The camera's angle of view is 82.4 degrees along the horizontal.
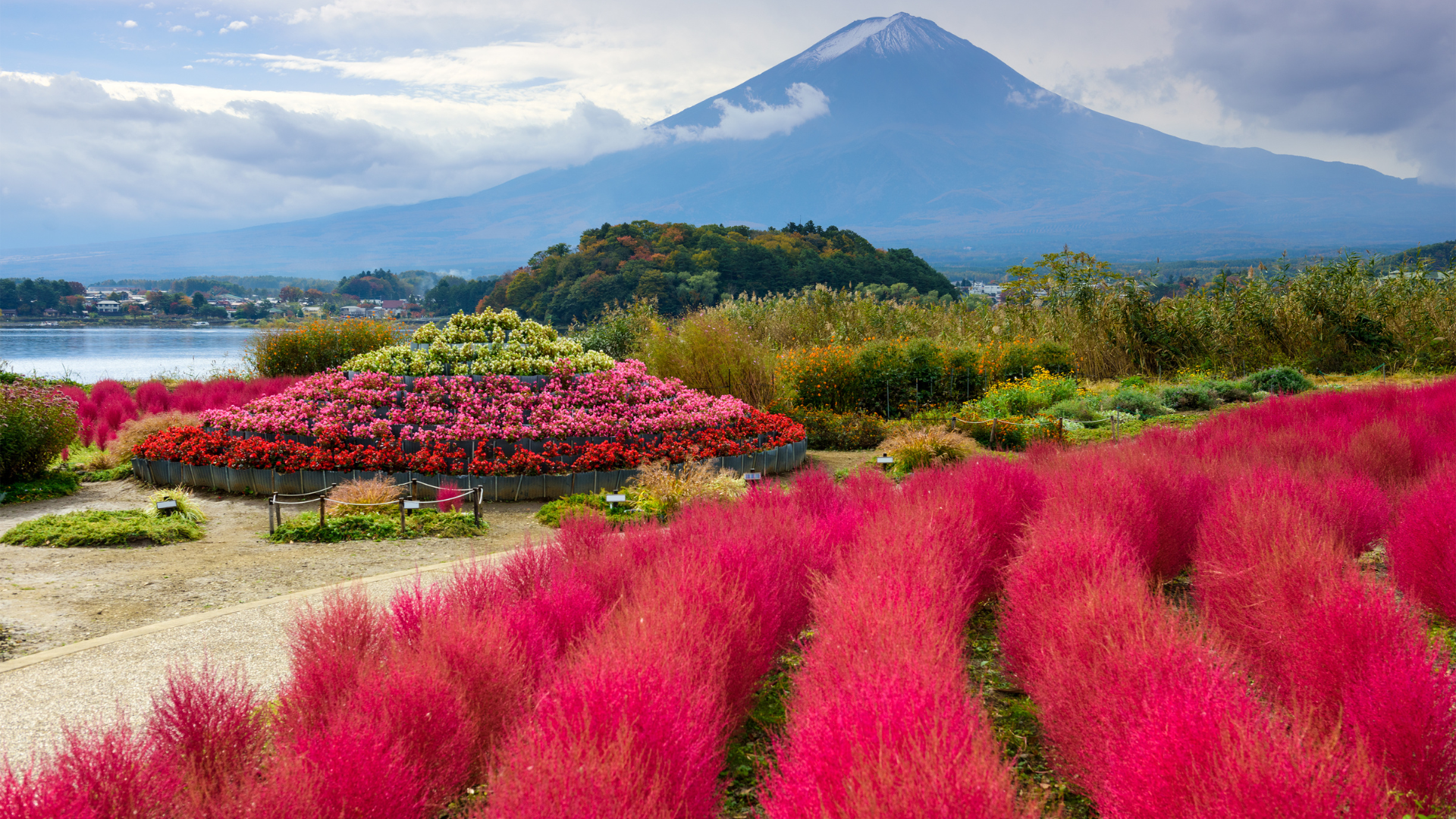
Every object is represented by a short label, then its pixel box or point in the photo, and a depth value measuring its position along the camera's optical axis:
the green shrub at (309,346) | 17.64
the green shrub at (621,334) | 18.53
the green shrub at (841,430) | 11.53
